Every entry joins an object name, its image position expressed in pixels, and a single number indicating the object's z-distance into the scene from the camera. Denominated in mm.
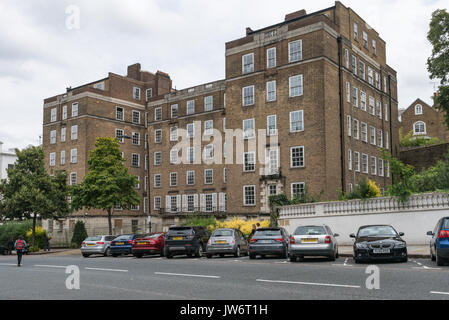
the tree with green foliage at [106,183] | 38969
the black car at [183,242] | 24016
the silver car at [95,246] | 29734
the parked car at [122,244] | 28641
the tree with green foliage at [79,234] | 42594
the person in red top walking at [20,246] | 20827
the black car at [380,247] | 15852
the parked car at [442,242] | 13984
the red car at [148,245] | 25734
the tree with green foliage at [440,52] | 37125
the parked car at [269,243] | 20547
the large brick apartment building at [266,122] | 39531
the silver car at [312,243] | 17734
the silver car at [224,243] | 22844
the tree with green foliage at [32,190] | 39250
